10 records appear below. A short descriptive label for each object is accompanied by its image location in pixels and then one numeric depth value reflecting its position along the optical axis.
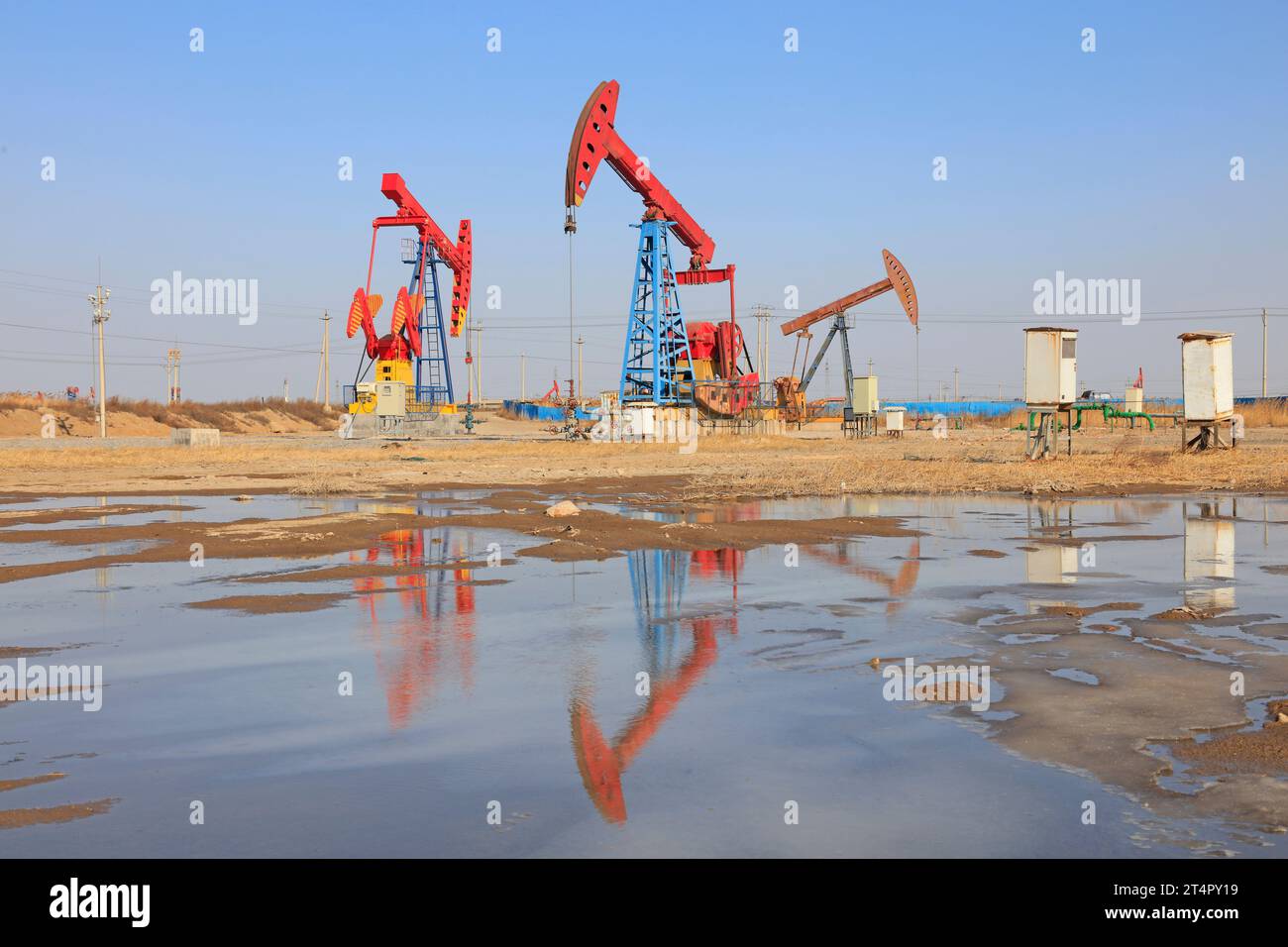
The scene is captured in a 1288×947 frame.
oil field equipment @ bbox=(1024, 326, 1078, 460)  29.09
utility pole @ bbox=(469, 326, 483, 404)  102.01
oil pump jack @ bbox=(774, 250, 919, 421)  58.97
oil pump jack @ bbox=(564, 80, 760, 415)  41.59
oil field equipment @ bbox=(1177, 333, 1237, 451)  28.38
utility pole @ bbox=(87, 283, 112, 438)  51.41
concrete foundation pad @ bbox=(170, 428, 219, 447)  40.62
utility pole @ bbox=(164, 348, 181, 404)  94.18
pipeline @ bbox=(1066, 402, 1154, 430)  38.98
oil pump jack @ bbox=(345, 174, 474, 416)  58.12
